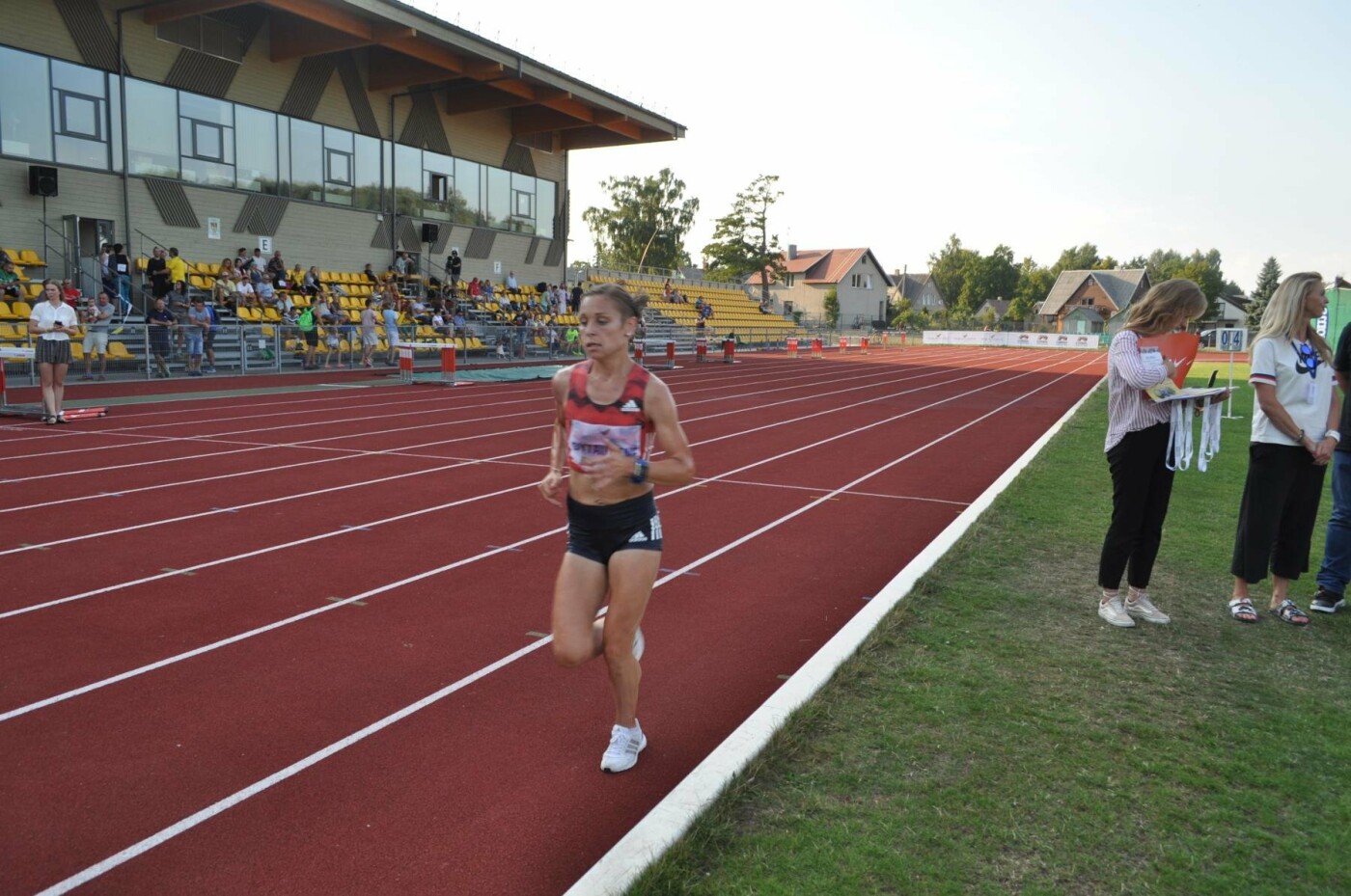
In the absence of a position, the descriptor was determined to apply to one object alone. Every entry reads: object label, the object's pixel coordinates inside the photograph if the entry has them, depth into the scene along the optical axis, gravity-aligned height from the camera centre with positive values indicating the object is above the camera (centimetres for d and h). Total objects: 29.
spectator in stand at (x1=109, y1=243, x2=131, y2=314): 2134 -30
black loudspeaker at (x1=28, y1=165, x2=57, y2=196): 2070 +153
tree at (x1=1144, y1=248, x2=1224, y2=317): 9181 +524
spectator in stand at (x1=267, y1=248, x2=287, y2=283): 2530 -5
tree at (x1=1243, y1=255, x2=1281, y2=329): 8069 +369
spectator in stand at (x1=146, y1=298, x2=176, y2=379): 1981 -140
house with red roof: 8994 +183
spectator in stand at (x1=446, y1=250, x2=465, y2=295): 3216 +48
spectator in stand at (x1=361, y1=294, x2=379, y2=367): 2409 -144
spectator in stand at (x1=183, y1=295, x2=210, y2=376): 2020 -137
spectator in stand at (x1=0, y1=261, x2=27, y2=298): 1910 -59
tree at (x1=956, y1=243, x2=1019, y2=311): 12175 +457
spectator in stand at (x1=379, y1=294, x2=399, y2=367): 2484 -111
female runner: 357 -71
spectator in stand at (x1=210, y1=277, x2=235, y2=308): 2267 -63
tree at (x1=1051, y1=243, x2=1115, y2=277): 13025 +844
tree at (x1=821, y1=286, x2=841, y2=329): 8688 -17
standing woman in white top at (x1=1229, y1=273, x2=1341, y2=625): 538 -60
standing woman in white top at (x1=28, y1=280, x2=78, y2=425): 1248 -110
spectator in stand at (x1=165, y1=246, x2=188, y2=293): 2239 -17
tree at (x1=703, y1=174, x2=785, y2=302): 7606 +470
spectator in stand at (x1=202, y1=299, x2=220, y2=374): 2084 -163
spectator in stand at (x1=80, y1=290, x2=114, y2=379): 1784 -144
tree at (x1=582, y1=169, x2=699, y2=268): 8938 +660
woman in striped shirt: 513 -67
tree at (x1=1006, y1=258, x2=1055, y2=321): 10381 +272
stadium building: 2139 +367
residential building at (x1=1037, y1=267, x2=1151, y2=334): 9544 +266
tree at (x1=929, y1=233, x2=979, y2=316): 13332 +552
